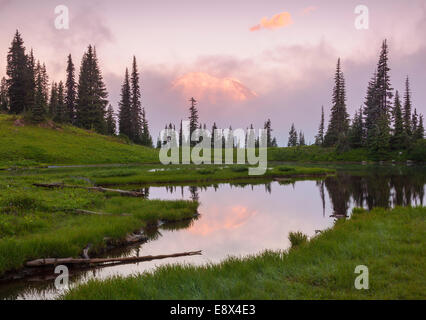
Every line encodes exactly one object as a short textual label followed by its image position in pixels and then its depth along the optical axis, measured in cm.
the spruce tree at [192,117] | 9075
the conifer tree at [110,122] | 8694
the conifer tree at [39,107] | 5945
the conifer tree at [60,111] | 6738
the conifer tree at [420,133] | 7348
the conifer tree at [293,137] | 13312
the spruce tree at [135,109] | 8212
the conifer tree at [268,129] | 12396
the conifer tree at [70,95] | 8188
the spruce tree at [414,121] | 8418
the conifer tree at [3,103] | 8146
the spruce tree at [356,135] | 7442
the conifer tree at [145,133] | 9033
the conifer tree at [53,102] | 7436
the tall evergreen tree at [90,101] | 7525
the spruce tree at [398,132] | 6831
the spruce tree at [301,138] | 14112
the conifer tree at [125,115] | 8137
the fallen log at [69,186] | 2102
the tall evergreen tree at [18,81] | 7206
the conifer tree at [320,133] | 9819
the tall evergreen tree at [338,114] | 7988
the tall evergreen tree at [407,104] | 8080
